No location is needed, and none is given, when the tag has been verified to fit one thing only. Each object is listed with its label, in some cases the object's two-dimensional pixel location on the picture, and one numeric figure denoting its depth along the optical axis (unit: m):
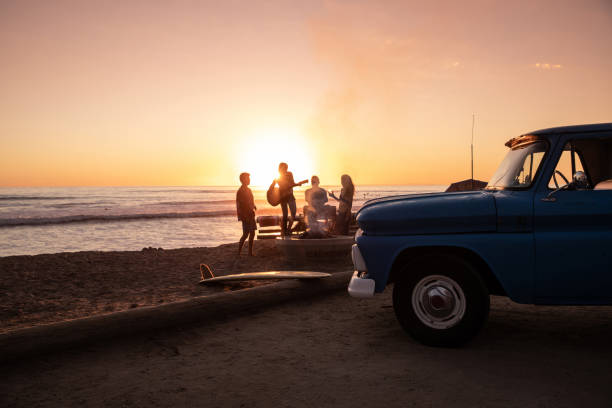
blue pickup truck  3.92
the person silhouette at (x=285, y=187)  11.73
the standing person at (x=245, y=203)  11.11
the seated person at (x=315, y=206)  10.48
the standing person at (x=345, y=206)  11.29
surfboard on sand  6.37
